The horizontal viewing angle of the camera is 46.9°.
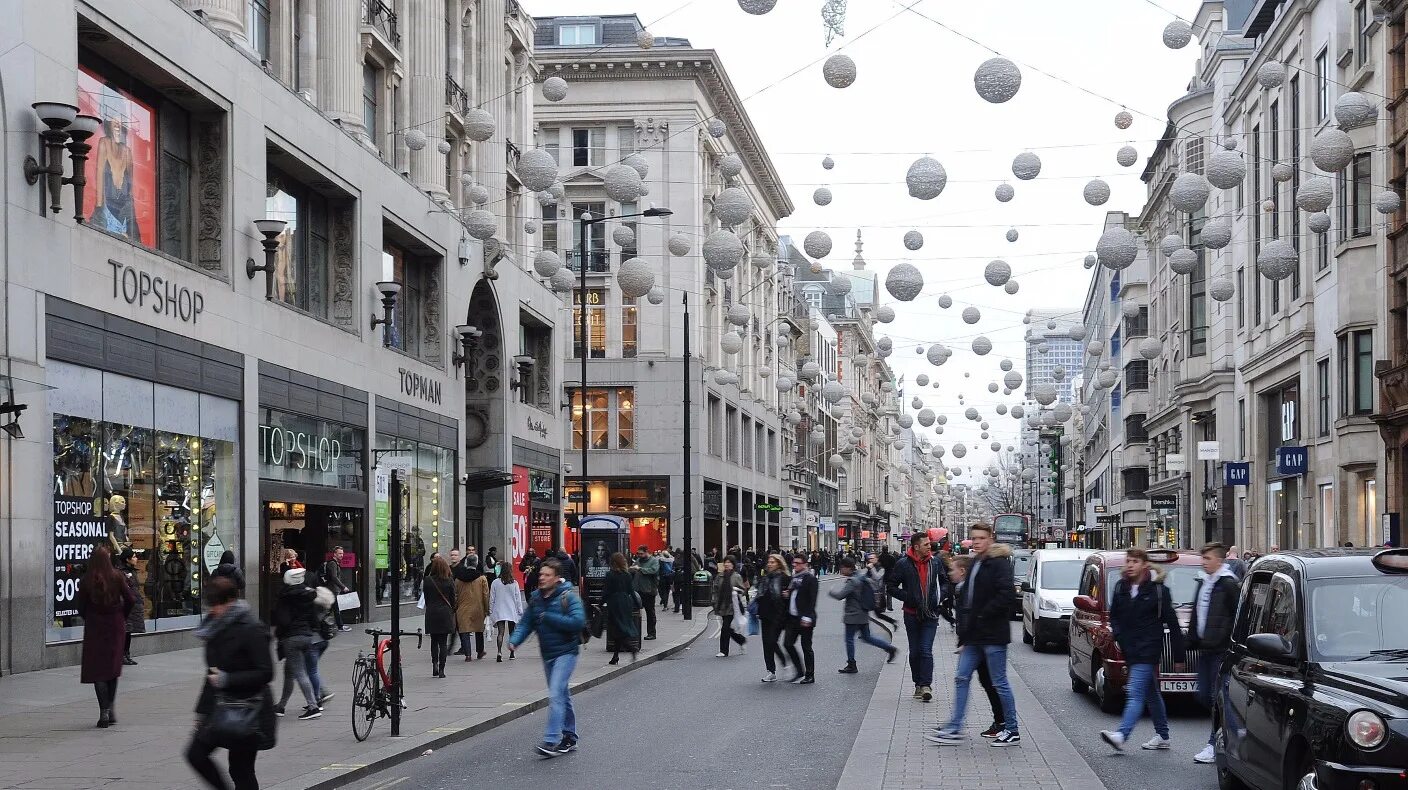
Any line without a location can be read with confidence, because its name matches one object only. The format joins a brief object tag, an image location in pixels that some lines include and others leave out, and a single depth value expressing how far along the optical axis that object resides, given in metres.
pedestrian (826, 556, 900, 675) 21.48
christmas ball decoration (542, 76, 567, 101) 24.05
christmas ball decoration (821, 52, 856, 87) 19.11
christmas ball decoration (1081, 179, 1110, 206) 23.72
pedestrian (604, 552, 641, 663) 21.64
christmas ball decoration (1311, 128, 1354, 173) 20.44
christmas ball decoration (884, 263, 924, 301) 23.66
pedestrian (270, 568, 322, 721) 15.90
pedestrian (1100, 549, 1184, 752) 13.20
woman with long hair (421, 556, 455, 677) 21.19
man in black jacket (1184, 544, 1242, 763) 12.84
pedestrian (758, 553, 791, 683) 21.64
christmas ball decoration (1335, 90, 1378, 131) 19.55
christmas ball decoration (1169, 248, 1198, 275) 24.33
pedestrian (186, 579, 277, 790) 9.09
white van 26.09
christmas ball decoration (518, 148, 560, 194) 23.36
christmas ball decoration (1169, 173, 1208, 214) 20.81
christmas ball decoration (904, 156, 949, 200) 20.77
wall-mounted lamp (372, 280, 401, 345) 32.94
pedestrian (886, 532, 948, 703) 17.81
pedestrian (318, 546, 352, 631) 28.38
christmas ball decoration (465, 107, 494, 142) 24.19
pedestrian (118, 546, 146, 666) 21.34
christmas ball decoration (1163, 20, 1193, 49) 19.83
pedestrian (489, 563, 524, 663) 24.36
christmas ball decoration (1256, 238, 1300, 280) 22.73
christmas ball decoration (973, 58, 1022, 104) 18.12
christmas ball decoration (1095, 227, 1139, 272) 22.09
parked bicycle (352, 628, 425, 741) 14.34
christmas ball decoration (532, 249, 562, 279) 30.00
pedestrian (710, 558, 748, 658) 26.47
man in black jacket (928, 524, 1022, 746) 13.27
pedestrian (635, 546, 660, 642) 29.81
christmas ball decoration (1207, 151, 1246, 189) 20.41
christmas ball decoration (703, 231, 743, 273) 24.58
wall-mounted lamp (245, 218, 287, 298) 26.81
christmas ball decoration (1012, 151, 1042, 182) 22.16
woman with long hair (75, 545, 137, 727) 15.33
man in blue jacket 13.77
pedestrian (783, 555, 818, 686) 21.06
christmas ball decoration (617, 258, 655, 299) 26.48
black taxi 7.65
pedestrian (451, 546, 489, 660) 23.59
